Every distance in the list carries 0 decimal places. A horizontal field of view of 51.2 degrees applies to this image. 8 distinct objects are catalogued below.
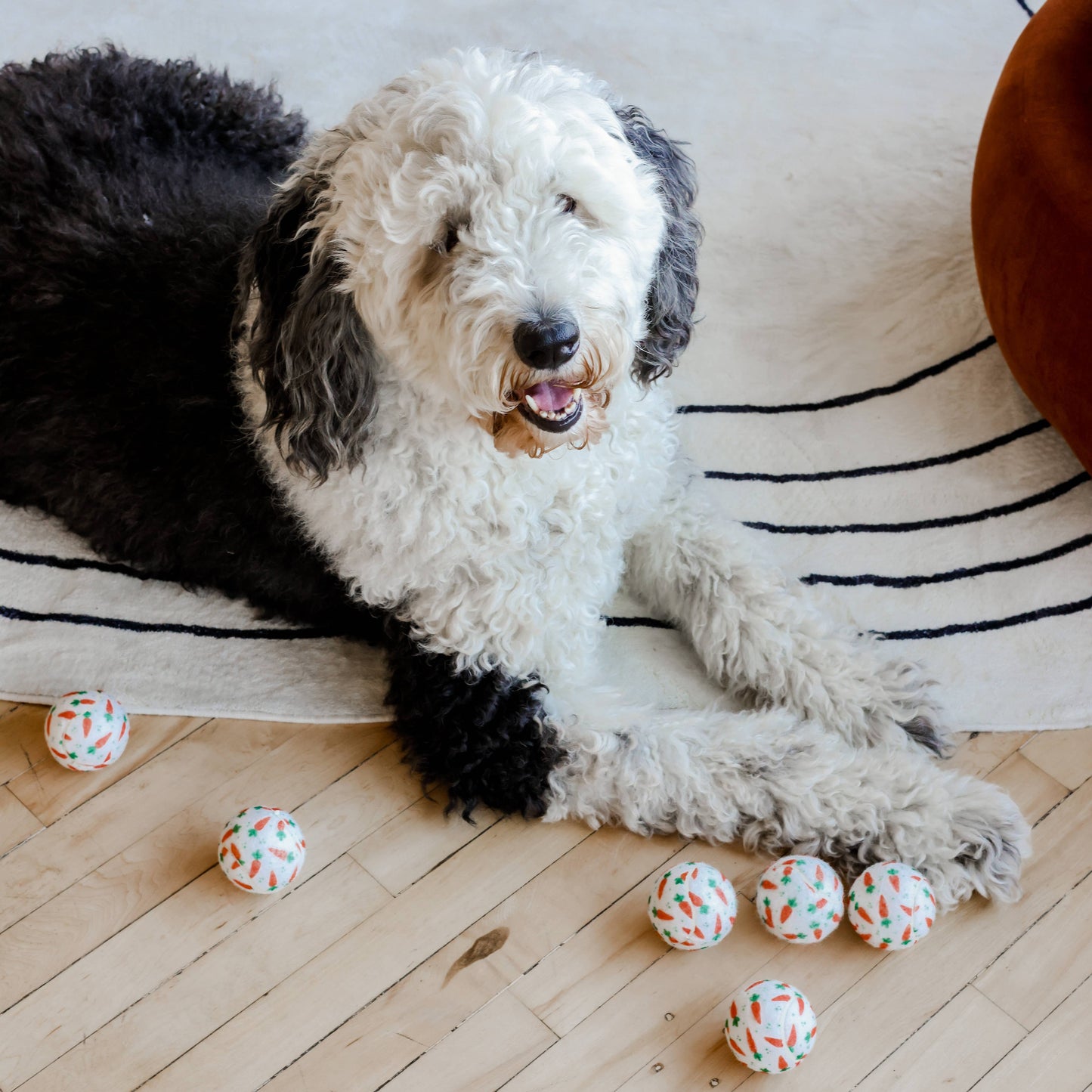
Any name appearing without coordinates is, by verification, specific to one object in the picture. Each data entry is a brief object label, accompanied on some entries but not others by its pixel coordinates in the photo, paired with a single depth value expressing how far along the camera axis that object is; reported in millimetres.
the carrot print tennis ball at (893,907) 1619
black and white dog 1478
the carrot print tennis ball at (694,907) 1644
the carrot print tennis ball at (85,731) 1917
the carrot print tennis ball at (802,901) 1642
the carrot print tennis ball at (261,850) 1755
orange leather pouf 2080
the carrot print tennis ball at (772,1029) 1521
